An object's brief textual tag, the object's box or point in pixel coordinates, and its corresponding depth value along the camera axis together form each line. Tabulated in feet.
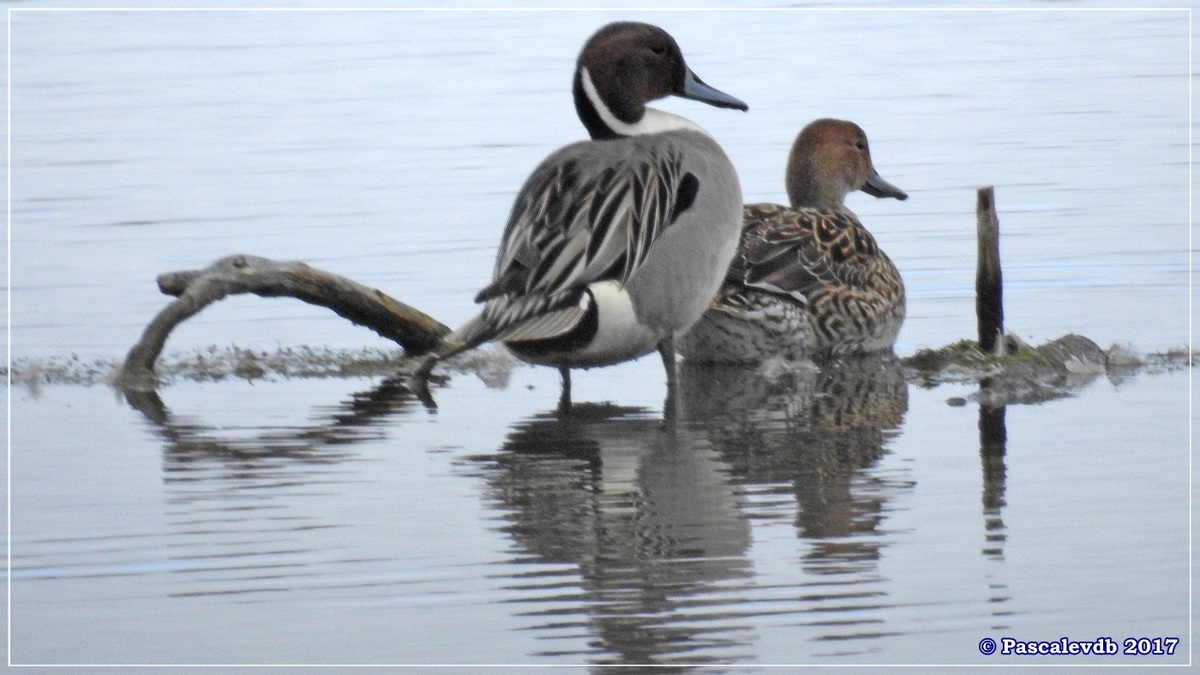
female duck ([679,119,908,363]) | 60.29
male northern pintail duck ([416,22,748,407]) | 51.11
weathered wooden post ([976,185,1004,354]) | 58.49
